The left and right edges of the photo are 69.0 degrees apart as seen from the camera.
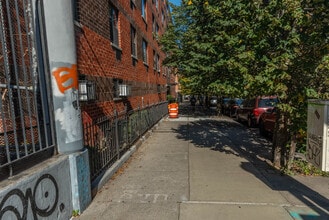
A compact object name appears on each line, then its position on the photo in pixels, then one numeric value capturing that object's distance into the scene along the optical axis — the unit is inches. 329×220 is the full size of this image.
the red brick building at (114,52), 227.0
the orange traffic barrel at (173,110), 651.5
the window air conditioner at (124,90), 326.0
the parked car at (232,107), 700.0
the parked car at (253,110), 453.1
